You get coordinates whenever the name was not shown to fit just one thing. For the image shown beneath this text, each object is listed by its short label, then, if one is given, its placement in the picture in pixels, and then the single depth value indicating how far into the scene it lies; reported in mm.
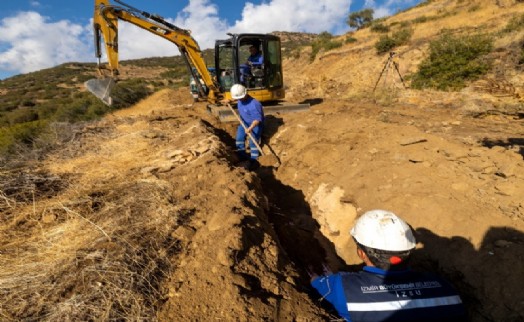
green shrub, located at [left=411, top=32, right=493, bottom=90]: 11023
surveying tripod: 14359
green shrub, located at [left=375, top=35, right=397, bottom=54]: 16000
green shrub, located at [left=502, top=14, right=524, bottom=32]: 12016
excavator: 8680
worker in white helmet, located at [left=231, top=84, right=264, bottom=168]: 7484
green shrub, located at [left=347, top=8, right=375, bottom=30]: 36031
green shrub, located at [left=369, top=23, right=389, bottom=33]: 21648
